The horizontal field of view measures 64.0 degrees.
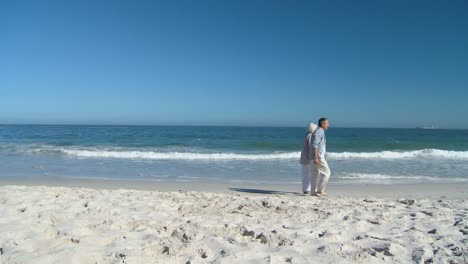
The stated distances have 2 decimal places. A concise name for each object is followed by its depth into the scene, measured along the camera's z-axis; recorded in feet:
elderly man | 24.43
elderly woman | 25.12
